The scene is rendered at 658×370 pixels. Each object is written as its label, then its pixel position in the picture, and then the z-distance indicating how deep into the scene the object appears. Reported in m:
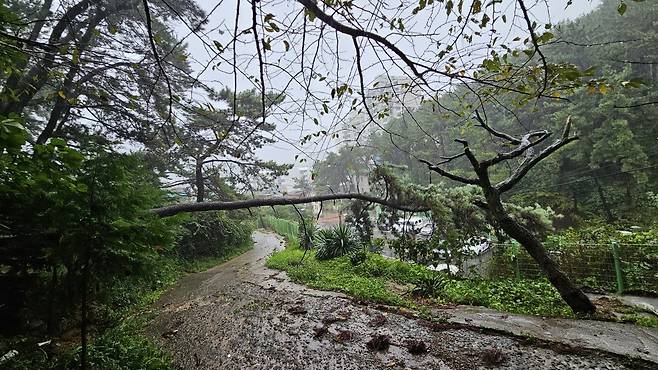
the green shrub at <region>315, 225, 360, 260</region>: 10.35
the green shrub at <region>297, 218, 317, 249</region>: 10.93
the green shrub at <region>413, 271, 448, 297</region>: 5.93
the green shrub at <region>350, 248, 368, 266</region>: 8.69
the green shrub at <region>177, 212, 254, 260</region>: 12.31
